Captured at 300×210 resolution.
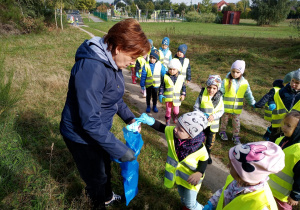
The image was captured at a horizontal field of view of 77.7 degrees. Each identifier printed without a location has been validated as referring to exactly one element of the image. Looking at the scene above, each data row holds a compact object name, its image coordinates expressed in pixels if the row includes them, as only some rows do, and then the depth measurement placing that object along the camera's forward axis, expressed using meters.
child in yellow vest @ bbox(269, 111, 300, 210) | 1.94
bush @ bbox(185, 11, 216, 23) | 54.50
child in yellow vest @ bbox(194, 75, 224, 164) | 3.38
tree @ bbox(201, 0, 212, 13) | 67.46
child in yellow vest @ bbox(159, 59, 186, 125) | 4.38
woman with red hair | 1.45
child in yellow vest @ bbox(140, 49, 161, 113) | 5.38
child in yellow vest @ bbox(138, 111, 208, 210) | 2.03
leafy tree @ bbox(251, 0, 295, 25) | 37.94
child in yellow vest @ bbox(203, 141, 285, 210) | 1.31
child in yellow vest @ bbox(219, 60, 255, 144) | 3.92
